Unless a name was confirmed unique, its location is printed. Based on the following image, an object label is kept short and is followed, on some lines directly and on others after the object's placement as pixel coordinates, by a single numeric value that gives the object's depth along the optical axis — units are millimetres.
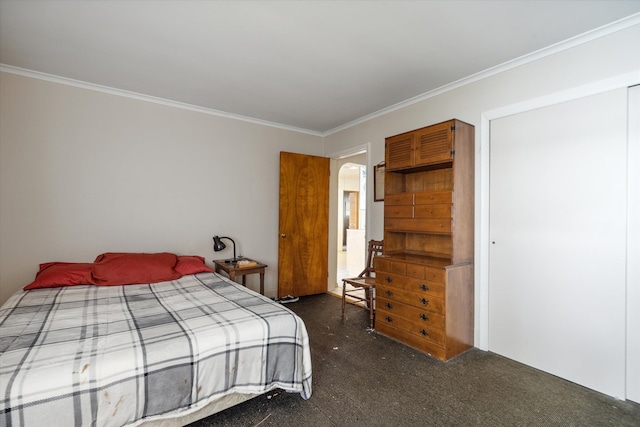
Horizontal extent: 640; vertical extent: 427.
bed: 1290
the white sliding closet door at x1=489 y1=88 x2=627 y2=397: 2121
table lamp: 3733
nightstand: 3486
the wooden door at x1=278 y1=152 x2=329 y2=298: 4398
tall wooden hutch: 2654
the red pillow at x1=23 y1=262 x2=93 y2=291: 2598
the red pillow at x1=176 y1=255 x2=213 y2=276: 3162
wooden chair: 3434
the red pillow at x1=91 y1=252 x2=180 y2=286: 2777
